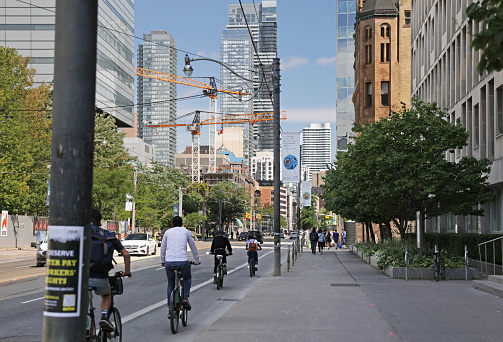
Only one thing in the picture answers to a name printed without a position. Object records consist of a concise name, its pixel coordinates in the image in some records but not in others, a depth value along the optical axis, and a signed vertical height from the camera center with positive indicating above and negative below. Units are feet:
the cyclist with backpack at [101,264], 25.50 -1.91
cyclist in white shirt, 35.94 -1.99
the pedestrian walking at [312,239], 155.92 -4.98
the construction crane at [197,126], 580.05 +84.00
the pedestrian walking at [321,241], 163.80 -5.72
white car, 129.18 -5.41
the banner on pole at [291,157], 92.00 +8.93
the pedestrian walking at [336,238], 206.39 -6.19
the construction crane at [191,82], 497.46 +107.00
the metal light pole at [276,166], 79.15 +6.72
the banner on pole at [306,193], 177.47 +7.26
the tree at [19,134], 148.15 +20.39
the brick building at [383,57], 213.66 +55.38
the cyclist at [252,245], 78.43 -3.36
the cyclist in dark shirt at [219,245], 63.62 -2.73
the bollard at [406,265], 70.85 -5.04
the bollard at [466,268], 69.16 -5.21
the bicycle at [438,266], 68.64 -5.05
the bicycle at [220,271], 62.59 -5.27
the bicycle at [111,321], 24.58 -4.31
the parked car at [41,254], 96.17 -5.82
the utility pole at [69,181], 12.56 +0.69
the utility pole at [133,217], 183.99 -0.29
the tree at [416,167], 75.72 +6.49
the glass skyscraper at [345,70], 375.66 +90.71
